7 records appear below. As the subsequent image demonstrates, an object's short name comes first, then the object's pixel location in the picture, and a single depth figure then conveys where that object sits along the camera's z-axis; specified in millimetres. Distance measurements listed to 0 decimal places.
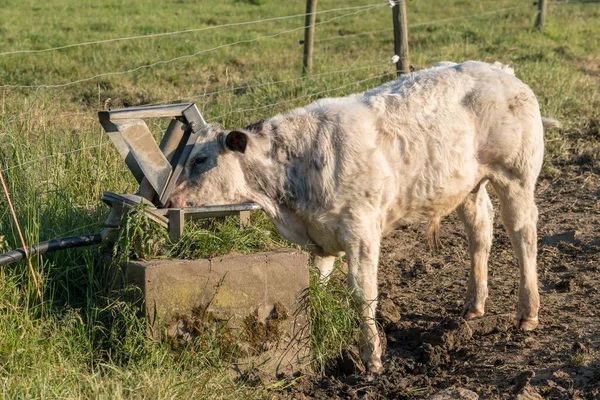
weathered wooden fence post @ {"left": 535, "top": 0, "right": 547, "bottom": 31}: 17281
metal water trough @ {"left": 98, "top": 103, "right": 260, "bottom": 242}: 5570
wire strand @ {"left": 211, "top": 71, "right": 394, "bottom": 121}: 8949
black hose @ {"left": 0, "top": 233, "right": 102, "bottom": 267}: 5379
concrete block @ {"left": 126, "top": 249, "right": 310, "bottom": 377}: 5359
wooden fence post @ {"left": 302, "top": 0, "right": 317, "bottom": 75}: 12273
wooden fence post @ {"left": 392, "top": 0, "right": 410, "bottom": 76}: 10875
